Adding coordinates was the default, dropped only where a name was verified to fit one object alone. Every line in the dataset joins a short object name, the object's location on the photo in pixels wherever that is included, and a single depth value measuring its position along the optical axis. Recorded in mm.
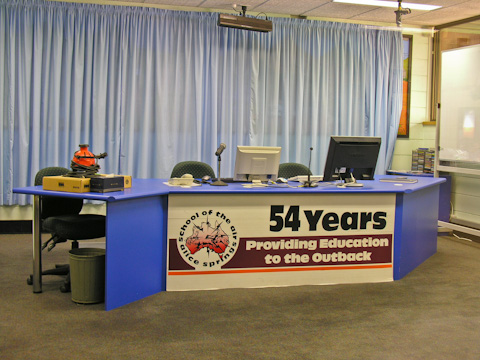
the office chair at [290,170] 5730
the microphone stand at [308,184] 4582
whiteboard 6234
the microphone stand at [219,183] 4504
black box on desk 3701
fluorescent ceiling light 6155
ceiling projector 6066
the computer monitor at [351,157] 4680
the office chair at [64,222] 4035
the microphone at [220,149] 4616
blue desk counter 3684
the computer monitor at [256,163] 4629
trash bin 3771
